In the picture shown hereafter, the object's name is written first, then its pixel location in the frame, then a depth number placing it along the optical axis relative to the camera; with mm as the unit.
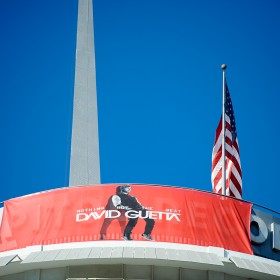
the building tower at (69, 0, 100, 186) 49688
